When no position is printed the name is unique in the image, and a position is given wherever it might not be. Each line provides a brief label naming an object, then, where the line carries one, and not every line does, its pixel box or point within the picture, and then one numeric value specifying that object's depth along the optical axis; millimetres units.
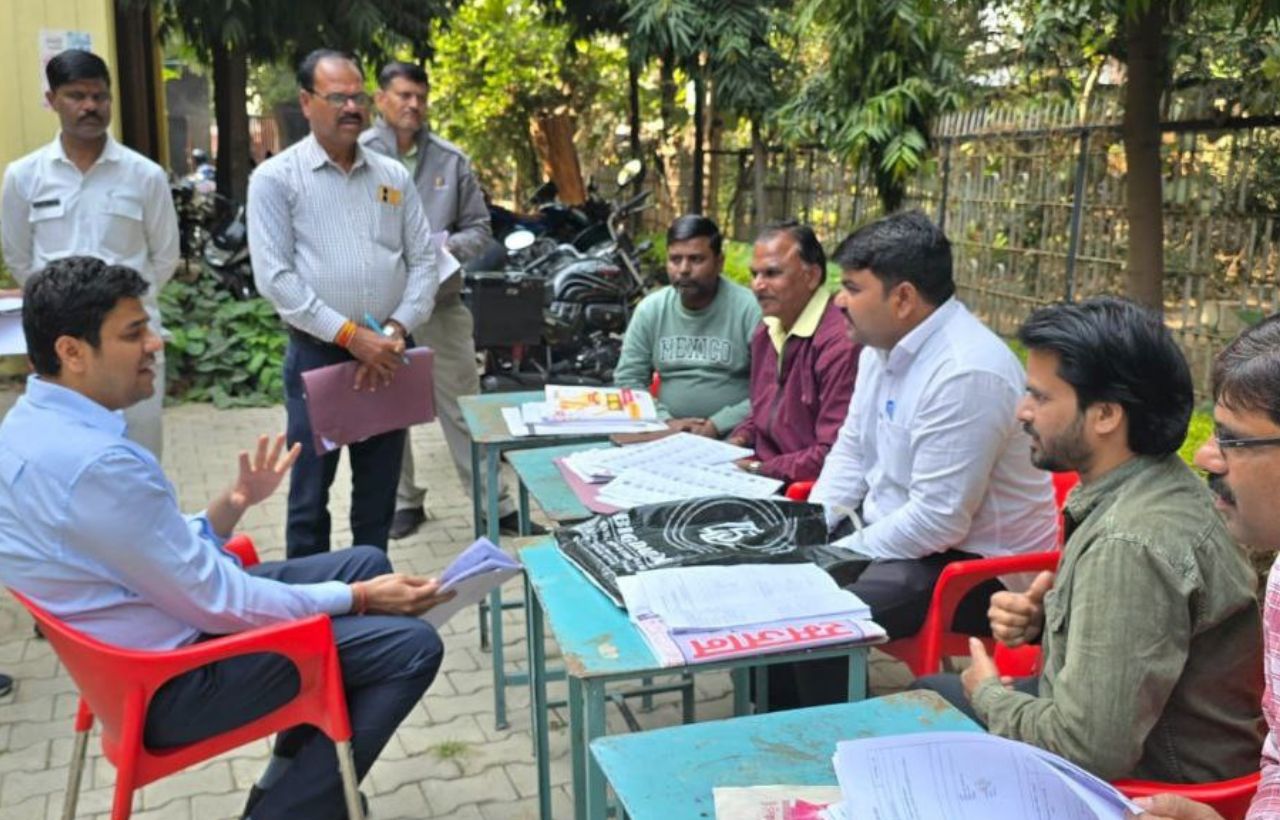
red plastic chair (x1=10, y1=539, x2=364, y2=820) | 1998
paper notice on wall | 5742
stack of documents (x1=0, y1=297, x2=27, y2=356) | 3436
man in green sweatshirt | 3848
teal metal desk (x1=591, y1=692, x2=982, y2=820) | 1442
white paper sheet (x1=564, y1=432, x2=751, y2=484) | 2838
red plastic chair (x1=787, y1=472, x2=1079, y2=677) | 2424
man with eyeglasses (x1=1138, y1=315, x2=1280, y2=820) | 1358
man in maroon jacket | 3268
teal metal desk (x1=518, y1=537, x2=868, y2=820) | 1766
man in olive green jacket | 1571
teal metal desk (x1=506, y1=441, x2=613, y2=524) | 2578
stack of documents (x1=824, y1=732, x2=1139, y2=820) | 1297
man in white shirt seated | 2518
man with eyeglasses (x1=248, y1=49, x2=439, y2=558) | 3609
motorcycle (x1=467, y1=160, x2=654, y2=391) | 6777
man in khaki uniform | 4570
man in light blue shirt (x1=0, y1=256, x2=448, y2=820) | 1984
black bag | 2133
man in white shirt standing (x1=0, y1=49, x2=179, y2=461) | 3664
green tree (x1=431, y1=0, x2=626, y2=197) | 15273
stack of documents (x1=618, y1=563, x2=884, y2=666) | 1808
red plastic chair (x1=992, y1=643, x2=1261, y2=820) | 1588
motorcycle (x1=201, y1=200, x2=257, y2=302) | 8820
